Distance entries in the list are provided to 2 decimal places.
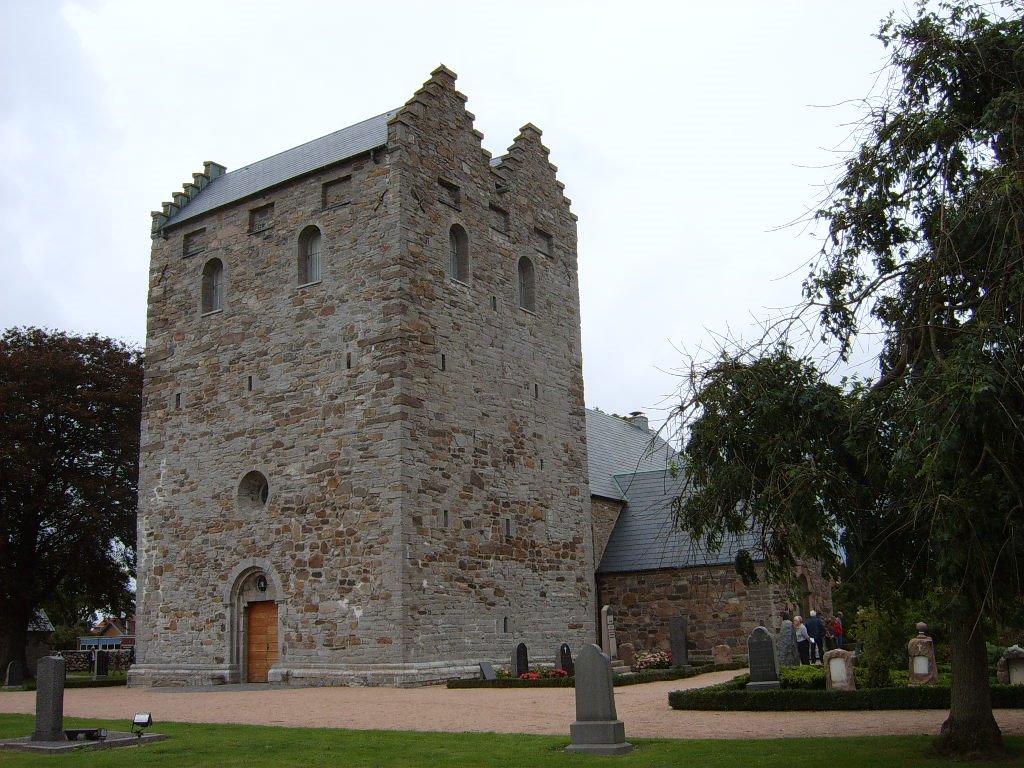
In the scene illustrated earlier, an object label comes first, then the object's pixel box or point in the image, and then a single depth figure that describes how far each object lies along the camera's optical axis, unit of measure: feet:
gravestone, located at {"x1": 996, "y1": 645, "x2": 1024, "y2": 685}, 51.55
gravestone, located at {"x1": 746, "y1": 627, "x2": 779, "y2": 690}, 52.01
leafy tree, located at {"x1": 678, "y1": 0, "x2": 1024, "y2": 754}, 25.20
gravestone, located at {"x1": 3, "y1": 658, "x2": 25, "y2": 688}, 88.89
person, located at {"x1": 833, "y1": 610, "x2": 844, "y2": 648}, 82.12
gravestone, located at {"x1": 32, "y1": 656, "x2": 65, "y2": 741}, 38.81
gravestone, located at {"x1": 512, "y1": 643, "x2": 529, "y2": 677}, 66.59
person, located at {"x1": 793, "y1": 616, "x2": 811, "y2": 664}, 74.02
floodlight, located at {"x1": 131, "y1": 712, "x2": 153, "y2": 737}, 38.86
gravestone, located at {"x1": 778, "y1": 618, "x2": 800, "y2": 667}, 65.26
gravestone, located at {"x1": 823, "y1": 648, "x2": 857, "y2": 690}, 50.21
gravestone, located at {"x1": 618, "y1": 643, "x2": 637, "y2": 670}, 77.20
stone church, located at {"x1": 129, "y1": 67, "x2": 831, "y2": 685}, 68.18
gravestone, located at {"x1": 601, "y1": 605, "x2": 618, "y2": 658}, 80.84
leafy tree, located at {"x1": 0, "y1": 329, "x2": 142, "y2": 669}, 96.68
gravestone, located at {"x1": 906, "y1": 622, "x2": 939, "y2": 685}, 52.47
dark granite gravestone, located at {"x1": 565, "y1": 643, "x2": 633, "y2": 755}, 34.42
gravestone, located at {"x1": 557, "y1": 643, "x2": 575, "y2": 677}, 67.00
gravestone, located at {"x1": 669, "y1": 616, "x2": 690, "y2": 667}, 76.13
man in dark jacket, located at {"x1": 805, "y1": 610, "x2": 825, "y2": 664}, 75.81
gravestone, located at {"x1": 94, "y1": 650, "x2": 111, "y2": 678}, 100.78
